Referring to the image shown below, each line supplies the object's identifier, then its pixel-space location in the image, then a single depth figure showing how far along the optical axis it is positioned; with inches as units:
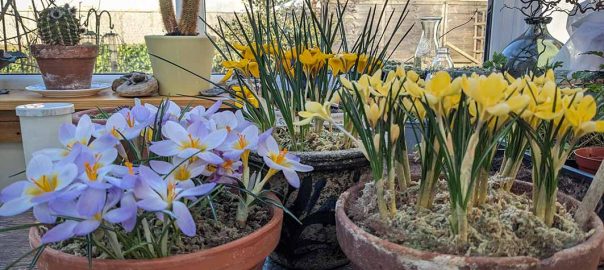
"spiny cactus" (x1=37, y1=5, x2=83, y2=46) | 49.9
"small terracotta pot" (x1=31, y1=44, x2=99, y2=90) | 51.0
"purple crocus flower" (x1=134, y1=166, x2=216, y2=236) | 12.6
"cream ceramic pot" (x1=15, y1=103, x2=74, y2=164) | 31.0
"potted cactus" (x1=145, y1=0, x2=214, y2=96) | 50.6
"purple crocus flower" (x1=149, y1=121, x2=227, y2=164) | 14.7
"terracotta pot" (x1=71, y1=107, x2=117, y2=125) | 35.1
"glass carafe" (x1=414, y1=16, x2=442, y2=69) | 46.0
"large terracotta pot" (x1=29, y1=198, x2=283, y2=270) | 13.2
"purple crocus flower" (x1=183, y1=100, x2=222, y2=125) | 18.5
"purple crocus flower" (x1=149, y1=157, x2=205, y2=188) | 14.5
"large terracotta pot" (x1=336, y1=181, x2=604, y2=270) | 12.0
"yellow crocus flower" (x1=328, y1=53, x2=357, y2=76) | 21.5
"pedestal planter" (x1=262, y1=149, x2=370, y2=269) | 19.1
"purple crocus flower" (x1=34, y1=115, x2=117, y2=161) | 14.8
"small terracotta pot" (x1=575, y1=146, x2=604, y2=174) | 21.6
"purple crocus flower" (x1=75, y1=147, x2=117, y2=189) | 12.6
